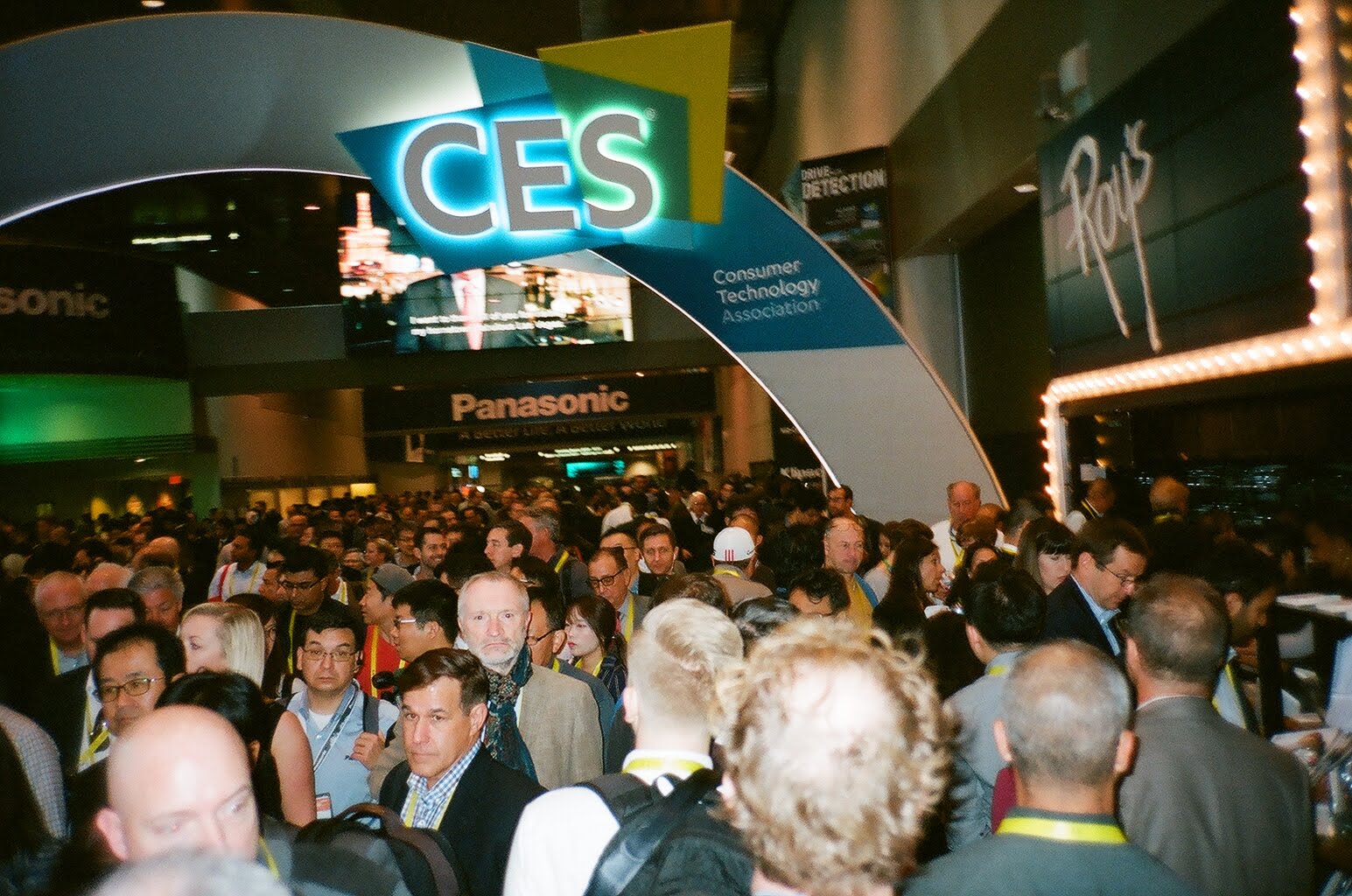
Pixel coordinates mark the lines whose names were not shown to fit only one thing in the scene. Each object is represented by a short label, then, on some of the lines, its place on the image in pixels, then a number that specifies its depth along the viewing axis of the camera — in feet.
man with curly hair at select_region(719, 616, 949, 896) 4.98
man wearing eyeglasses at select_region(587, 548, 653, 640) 20.48
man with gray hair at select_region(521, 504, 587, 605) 25.07
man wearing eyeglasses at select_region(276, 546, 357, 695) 21.15
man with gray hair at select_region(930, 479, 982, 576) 27.73
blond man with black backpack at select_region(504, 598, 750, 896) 7.41
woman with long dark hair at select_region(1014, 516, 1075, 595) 17.84
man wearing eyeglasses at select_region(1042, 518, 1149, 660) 16.05
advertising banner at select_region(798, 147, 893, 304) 49.16
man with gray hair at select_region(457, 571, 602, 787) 13.70
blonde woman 13.78
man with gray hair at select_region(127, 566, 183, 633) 19.65
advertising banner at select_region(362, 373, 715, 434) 72.02
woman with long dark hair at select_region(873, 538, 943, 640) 15.10
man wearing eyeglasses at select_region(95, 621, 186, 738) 12.42
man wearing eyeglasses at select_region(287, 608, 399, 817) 13.94
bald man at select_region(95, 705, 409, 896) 6.30
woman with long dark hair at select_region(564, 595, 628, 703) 17.24
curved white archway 30.78
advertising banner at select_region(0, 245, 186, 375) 58.95
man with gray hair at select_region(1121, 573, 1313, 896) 8.85
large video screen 71.05
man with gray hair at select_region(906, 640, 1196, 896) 6.74
